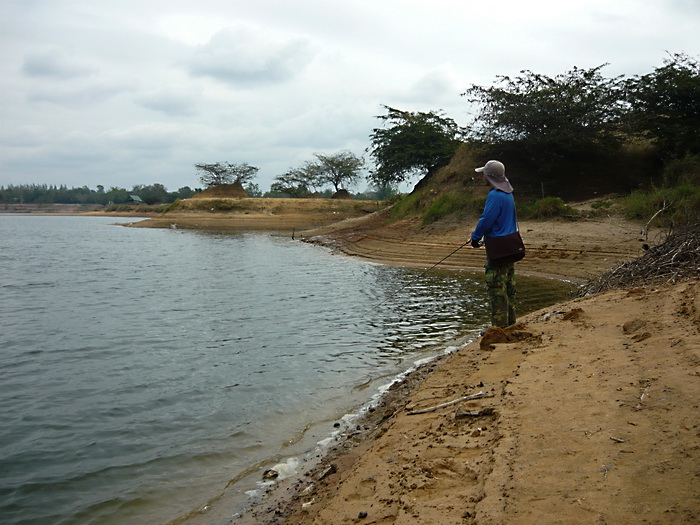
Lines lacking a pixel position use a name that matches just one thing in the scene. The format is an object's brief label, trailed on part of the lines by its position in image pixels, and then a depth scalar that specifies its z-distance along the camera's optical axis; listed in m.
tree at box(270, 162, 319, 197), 68.19
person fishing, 6.39
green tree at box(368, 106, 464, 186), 33.66
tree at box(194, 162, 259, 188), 67.13
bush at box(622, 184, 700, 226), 14.27
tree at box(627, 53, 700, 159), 20.20
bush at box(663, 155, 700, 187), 18.11
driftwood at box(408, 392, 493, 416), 4.27
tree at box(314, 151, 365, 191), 67.06
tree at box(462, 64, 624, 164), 22.28
